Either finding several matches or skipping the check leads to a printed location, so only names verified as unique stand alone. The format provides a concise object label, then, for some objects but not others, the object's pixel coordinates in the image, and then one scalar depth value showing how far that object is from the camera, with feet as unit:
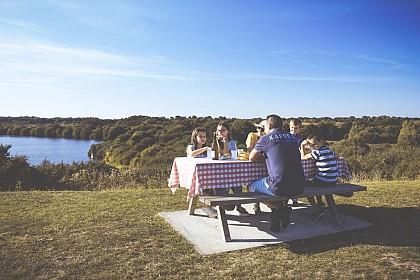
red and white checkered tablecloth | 15.21
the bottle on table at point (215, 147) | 17.25
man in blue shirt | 14.49
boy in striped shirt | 17.08
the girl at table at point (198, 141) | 19.16
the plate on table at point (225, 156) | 17.25
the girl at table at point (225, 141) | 17.67
